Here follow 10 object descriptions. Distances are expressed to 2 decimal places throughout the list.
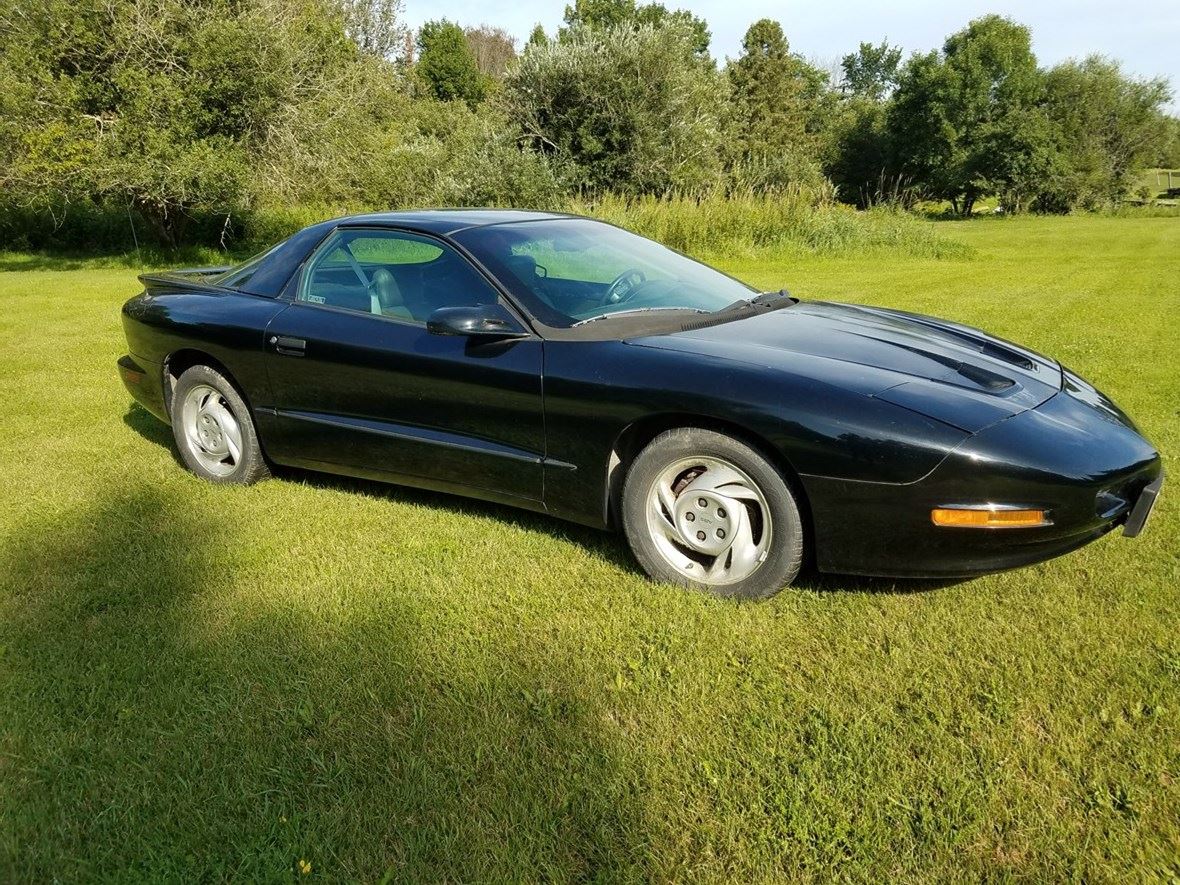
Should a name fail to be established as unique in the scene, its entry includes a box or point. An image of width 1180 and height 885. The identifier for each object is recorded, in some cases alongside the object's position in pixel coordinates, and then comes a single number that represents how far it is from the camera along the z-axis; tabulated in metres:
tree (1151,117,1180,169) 40.15
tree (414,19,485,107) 51.62
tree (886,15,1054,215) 38.75
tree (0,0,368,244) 14.34
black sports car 2.50
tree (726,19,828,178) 44.28
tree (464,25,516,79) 67.62
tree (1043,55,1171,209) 38.75
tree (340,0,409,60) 42.62
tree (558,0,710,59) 44.03
